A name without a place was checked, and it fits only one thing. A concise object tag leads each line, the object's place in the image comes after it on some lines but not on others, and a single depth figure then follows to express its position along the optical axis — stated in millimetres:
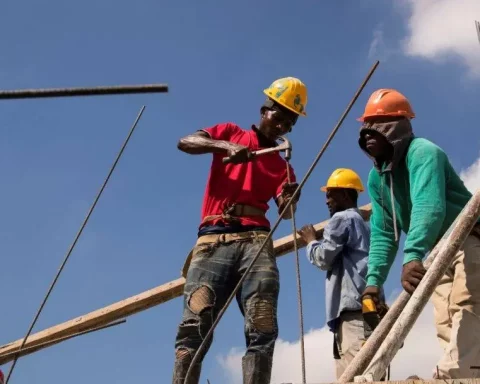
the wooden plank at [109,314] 7312
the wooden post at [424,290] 2830
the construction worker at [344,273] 5148
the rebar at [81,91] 1609
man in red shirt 4199
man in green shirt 3422
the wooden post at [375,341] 2913
